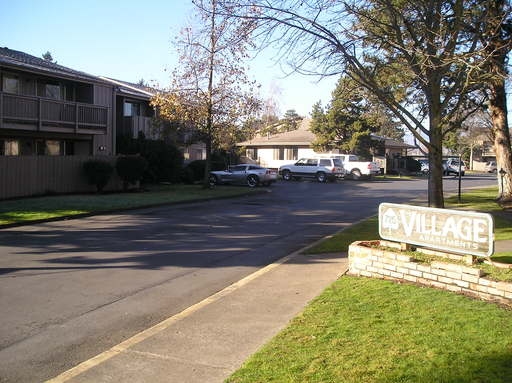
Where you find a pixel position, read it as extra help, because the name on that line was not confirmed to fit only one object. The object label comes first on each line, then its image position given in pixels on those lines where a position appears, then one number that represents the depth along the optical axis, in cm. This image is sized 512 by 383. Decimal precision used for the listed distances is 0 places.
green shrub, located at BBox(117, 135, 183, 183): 2981
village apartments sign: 708
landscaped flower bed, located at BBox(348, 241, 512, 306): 654
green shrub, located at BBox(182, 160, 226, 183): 3362
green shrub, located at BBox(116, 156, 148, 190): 2478
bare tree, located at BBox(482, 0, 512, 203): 2012
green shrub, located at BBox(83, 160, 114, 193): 2347
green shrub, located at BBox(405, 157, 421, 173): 5938
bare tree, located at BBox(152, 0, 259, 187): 2608
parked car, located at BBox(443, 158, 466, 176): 5780
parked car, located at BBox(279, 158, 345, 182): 3966
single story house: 5353
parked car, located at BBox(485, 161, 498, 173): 7810
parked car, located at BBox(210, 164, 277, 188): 3250
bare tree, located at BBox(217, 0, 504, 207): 1035
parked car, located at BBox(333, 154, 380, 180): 4391
